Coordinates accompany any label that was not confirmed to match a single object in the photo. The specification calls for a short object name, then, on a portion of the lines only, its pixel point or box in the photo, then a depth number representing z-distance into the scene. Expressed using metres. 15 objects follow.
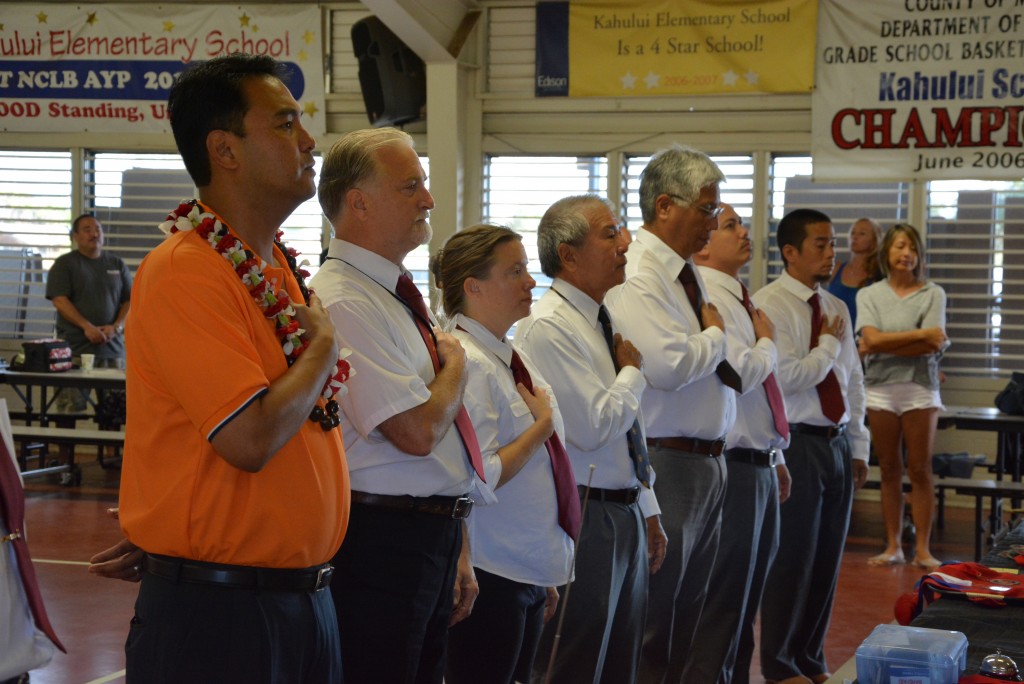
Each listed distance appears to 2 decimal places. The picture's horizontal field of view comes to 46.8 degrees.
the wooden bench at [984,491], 6.22
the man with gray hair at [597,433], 3.03
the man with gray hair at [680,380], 3.56
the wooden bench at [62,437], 7.99
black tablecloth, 2.12
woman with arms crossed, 6.72
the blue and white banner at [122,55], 9.48
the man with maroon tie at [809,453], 4.45
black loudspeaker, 8.70
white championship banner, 8.13
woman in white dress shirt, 2.65
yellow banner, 8.48
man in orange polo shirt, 1.70
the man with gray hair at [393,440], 2.25
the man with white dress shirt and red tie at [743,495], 3.93
